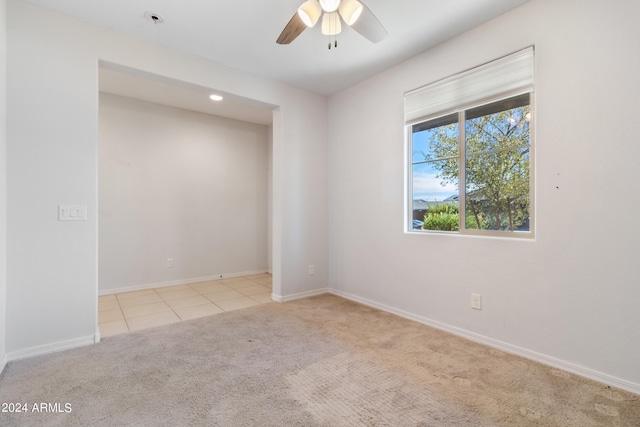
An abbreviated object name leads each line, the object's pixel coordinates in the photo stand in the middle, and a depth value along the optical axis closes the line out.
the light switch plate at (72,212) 2.30
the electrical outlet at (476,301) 2.45
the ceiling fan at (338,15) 1.80
